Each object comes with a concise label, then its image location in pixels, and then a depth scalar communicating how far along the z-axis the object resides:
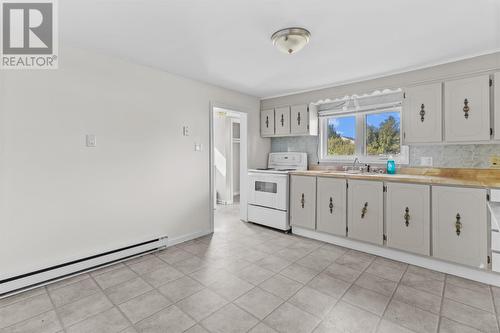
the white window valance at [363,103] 3.28
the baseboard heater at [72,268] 2.02
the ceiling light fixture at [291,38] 2.00
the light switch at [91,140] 2.42
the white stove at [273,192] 3.68
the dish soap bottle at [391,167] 3.17
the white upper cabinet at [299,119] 3.86
